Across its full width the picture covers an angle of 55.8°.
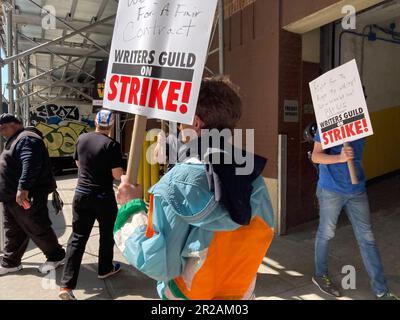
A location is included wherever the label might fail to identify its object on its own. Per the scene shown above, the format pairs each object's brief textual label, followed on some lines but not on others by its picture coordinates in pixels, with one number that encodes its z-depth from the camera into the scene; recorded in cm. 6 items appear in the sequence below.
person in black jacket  386
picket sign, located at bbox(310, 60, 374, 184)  291
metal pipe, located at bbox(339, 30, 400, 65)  552
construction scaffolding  545
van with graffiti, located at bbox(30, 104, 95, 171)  1513
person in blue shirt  313
